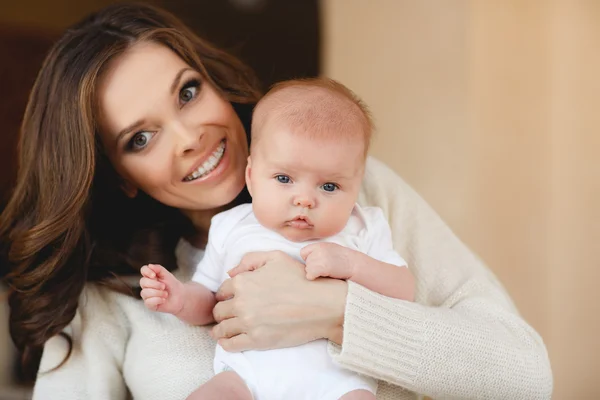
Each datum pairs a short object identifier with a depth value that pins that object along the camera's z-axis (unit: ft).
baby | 4.10
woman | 4.36
